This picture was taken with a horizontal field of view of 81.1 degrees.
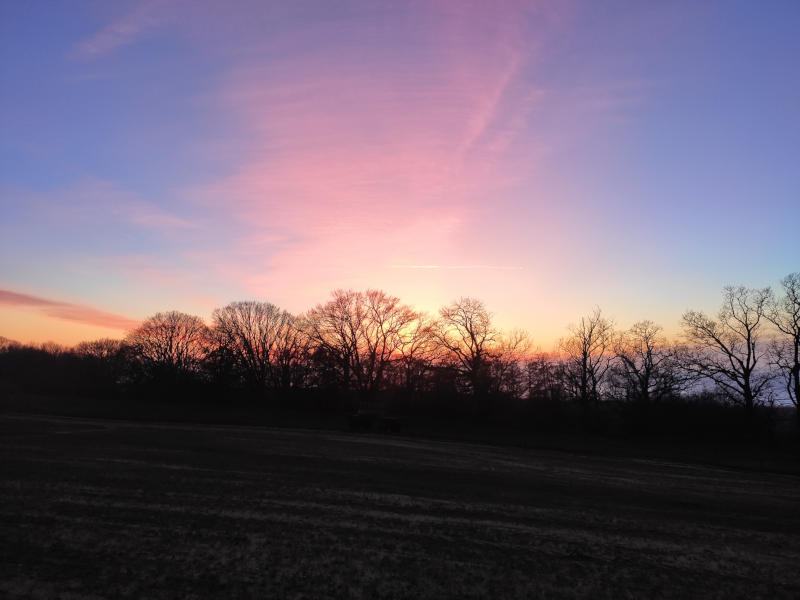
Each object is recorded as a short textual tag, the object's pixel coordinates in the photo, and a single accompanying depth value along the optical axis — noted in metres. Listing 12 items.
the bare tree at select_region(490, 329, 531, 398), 52.66
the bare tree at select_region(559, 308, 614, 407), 52.72
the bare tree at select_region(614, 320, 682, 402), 46.78
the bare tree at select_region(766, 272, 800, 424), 39.38
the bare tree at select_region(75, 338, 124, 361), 98.69
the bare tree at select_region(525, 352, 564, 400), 50.19
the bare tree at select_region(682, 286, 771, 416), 41.03
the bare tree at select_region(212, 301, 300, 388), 70.31
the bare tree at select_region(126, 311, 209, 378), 84.75
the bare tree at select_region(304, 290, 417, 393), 63.81
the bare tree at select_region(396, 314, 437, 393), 57.34
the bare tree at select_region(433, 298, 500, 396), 52.66
